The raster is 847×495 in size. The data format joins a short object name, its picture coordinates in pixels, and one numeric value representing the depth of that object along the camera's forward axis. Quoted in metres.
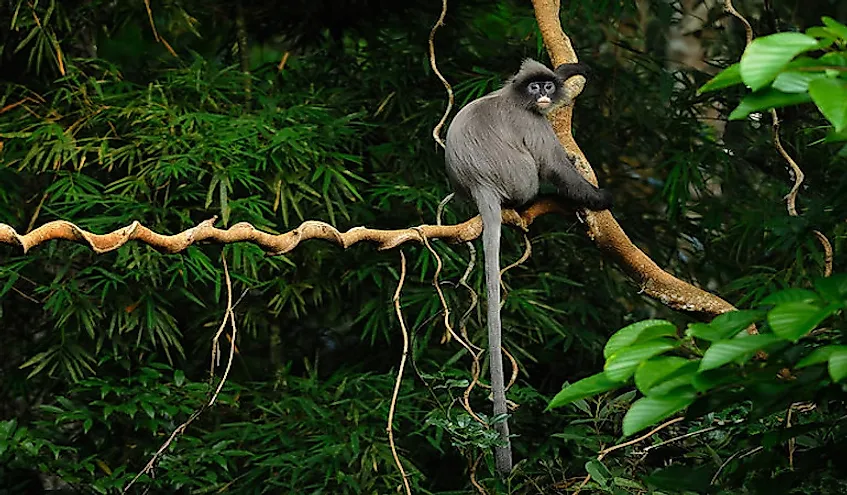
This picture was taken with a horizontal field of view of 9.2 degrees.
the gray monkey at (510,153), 11.05
